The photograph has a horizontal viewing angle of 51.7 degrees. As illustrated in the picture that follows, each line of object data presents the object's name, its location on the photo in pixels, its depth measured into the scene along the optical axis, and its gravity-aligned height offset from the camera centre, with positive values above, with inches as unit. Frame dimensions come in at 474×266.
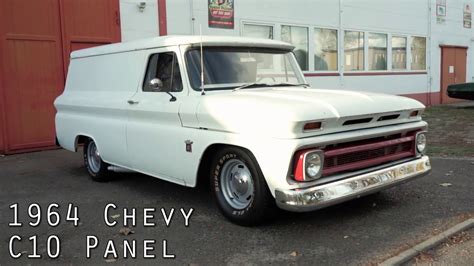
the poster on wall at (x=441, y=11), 782.5 +106.4
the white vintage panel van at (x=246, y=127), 162.7 -16.9
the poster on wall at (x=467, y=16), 848.3 +105.6
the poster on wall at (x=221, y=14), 495.8 +72.1
